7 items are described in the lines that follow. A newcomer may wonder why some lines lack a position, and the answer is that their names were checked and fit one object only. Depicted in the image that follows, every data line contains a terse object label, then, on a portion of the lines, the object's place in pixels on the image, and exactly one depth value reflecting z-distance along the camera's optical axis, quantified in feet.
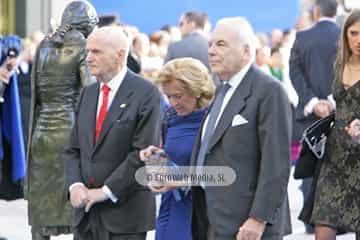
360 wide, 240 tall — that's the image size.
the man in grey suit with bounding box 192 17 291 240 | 28.08
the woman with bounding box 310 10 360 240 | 33.19
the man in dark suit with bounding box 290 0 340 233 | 50.43
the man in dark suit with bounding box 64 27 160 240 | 32.07
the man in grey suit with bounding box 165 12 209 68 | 64.58
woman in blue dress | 33.35
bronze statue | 39.84
